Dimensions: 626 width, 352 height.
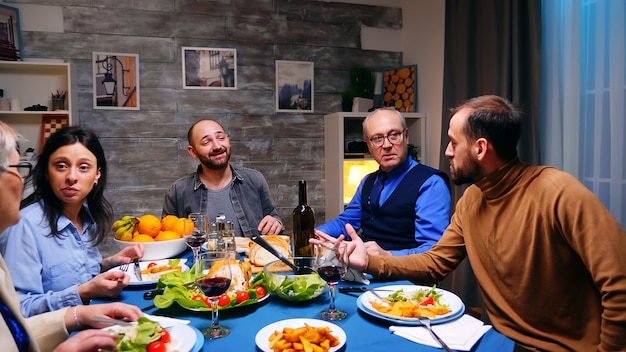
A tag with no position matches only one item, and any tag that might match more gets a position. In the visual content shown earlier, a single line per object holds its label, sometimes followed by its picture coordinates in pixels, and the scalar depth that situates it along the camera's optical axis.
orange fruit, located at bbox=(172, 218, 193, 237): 1.97
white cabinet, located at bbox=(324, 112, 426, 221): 3.70
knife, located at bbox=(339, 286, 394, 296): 1.40
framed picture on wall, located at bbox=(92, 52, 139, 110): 3.42
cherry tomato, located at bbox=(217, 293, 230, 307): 1.24
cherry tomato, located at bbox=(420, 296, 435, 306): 1.28
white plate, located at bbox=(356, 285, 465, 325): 1.16
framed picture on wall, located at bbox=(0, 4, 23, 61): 3.07
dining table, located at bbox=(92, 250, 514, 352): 1.04
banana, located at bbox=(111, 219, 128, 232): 1.89
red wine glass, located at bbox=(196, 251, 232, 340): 1.12
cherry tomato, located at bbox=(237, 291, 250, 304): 1.26
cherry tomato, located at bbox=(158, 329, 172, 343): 1.03
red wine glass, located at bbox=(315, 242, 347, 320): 1.23
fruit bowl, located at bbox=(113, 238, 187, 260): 1.83
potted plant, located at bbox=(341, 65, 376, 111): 3.89
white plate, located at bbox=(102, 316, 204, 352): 1.02
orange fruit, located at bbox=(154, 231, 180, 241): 1.88
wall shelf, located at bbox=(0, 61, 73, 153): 3.22
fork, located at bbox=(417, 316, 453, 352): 1.00
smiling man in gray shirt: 2.70
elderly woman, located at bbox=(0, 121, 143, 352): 0.97
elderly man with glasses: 2.17
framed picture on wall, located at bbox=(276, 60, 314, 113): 3.84
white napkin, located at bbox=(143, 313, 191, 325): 1.17
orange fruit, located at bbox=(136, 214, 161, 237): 1.88
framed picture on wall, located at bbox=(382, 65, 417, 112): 3.92
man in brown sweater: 1.27
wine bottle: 1.79
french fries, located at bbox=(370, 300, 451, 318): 1.19
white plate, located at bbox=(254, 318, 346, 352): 1.01
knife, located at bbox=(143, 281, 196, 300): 1.41
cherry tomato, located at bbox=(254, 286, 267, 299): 1.34
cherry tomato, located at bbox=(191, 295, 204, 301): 1.28
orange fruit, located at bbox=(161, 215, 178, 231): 1.97
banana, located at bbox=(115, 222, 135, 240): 1.86
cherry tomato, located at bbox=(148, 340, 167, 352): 0.99
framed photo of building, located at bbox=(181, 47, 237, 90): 3.62
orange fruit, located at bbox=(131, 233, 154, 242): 1.84
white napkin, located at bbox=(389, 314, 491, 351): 1.04
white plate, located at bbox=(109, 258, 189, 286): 1.54
